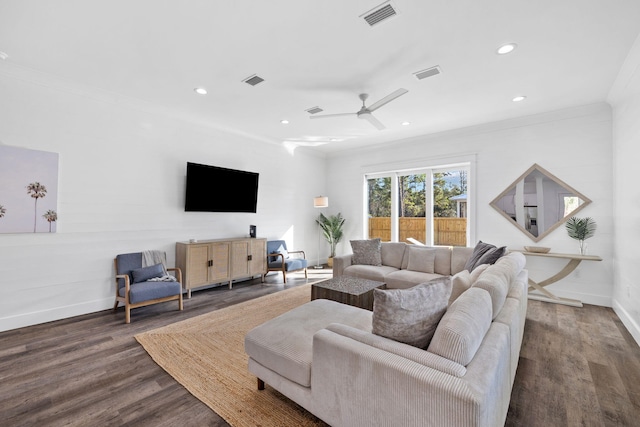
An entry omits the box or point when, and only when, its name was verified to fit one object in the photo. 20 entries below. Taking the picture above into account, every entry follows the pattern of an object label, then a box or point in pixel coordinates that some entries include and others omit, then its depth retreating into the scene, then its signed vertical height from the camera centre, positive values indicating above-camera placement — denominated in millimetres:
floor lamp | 6387 +393
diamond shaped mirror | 4230 +294
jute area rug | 1810 -1272
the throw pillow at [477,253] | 3566 -441
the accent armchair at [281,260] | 5281 -825
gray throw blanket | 3793 -636
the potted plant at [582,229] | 4023 -119
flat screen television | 4582 +501
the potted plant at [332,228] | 6758 -241
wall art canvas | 3031 +287
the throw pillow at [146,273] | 3703 -763
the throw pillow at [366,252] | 4824 -584
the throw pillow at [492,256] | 3221 -419
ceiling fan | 3037 +1358
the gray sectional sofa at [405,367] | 1163 -740
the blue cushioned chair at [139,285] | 3347 -872
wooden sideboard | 4289 -723
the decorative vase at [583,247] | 4074 -382
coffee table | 3066 -831
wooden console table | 3869 -875
